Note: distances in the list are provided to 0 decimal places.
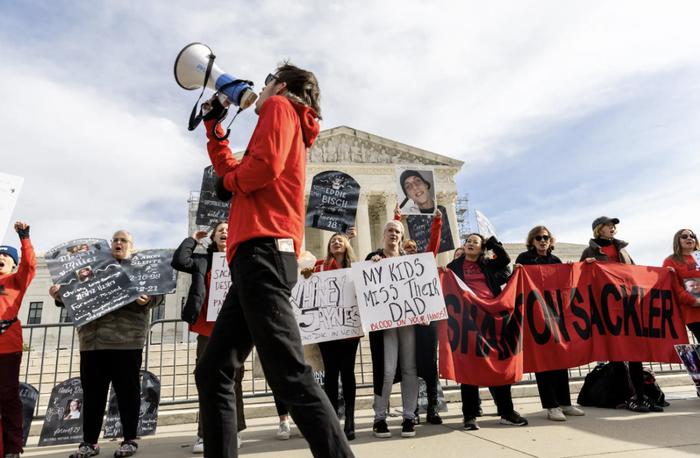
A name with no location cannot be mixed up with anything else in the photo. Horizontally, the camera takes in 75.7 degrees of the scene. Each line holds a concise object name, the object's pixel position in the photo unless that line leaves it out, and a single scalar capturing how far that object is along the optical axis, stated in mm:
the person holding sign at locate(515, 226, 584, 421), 4773
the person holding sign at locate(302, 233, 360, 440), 4301
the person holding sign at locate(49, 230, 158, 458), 4070
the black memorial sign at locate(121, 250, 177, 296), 4734
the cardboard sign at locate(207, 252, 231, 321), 4699
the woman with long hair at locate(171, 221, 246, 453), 4258
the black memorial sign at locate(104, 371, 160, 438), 5219
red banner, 4816
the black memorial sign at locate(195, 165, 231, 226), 6496
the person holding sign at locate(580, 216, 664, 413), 5785
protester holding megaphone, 1871
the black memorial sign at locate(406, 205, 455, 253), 7872
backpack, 5438
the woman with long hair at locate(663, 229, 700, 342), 5828
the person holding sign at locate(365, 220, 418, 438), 4348
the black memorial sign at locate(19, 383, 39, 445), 5096
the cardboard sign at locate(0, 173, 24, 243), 4547
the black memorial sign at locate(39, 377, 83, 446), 5082
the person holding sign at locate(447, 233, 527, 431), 5230
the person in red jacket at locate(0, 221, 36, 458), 3943
